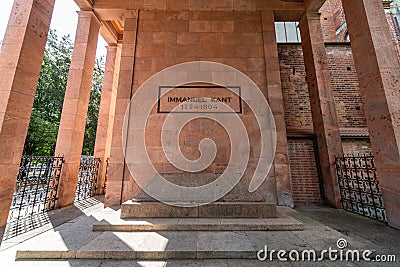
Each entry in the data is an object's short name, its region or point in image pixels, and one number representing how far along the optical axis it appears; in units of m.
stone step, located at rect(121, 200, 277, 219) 3.90
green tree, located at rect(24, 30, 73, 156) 13.27
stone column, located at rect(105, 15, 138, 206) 5.39
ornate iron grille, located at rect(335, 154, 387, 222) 4.82
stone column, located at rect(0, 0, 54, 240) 3.66
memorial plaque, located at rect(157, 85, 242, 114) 5.87
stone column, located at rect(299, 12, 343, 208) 5.69
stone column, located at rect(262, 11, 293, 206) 5.43
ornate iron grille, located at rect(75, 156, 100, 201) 6.88
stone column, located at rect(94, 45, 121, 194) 7.90
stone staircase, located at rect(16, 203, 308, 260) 2.70
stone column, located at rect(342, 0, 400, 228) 3.78
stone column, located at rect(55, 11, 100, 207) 5.81
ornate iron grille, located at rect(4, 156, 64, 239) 3.88
